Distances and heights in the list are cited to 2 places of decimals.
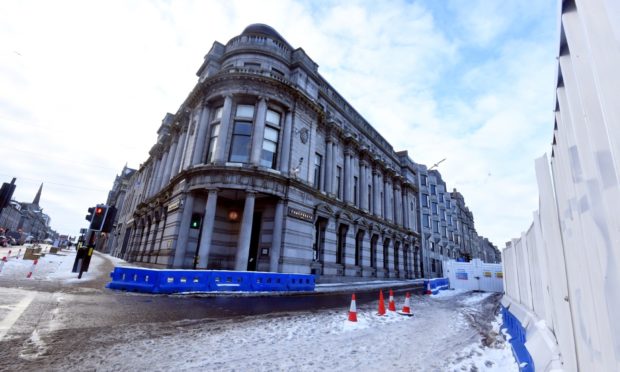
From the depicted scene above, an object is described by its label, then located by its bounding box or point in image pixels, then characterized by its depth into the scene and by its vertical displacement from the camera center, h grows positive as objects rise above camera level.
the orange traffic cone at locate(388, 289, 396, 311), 9.46 -1.37
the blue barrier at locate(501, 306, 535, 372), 3.98 -1.28
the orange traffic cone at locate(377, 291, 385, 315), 8.91 -1.39
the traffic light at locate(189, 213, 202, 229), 16.14 +1.78
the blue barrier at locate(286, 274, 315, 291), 14.84 -1.29
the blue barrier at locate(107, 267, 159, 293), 10.80 -1.27
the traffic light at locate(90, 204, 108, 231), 13.20 +1.31
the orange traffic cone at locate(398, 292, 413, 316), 9.32 -1.47
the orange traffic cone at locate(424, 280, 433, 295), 17.61 -1.34
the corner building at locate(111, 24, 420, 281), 16.66 +5.47
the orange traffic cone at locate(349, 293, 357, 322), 7.51 -1.39
